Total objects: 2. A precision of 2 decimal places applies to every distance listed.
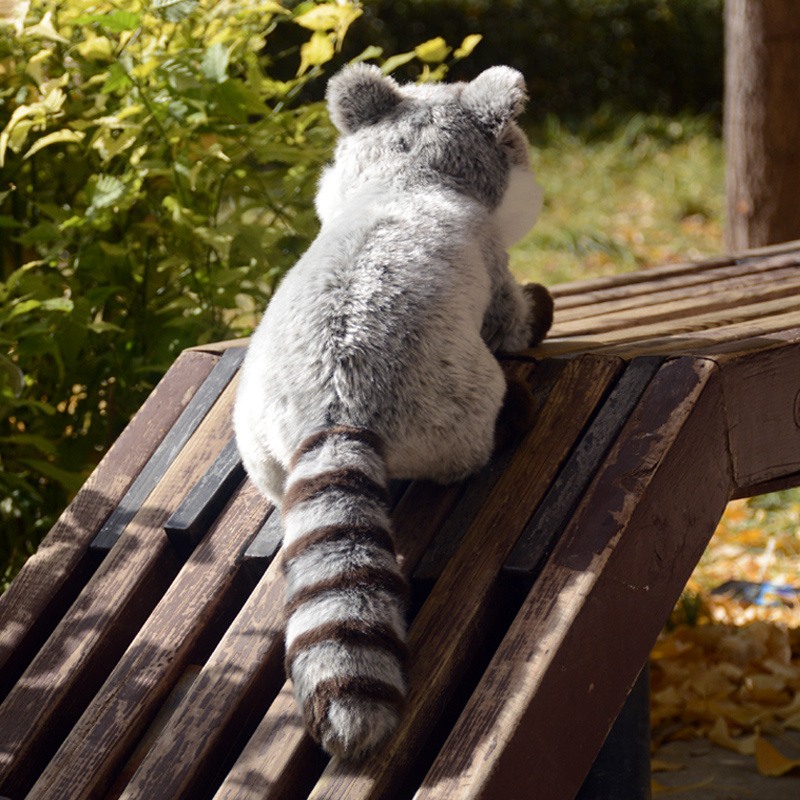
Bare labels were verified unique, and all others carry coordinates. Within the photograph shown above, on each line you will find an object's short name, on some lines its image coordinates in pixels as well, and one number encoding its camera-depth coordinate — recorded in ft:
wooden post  14.49
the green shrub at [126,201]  8.63
